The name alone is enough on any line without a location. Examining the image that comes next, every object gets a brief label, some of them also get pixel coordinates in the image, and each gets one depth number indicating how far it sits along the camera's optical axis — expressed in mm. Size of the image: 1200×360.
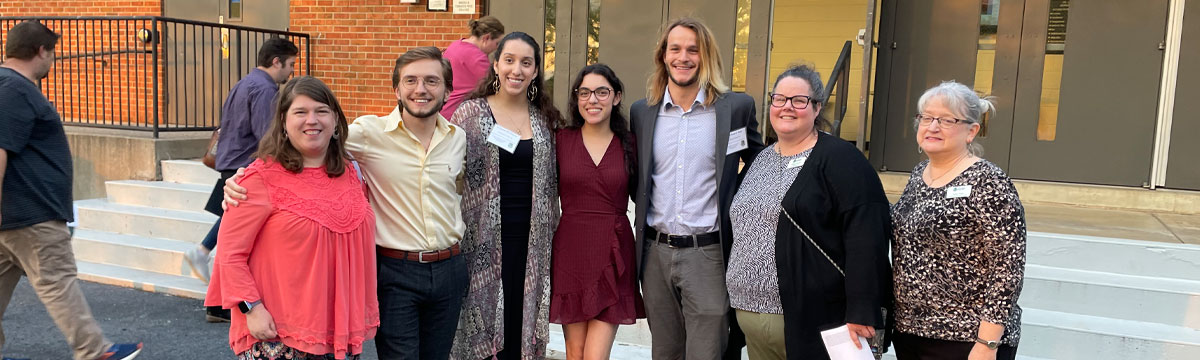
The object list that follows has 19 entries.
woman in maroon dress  3305
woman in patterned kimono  3297
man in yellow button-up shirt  2945
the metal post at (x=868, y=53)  6145
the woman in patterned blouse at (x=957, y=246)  2488
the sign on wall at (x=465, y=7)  8102
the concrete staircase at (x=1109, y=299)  4073
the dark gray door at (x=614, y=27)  7523
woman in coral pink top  2541
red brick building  8336
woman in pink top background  5836
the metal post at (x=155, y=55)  7719
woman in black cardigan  2641
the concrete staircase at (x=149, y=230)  6434
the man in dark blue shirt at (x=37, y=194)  3887
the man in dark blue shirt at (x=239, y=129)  5406
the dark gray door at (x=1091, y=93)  6445
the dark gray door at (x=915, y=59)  7043
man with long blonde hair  3188
